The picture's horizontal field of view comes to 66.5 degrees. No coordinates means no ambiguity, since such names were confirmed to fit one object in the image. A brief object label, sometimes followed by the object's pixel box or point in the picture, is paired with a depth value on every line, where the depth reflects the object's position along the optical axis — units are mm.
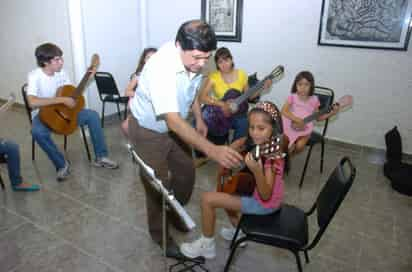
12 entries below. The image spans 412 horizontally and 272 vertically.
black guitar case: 2865
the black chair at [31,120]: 2901
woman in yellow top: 2996
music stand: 1159
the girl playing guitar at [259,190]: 1499
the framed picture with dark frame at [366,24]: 3135
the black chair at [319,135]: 2859
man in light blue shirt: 1406
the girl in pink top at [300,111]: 2795
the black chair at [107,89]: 3793
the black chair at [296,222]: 1371
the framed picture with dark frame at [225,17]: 3975
